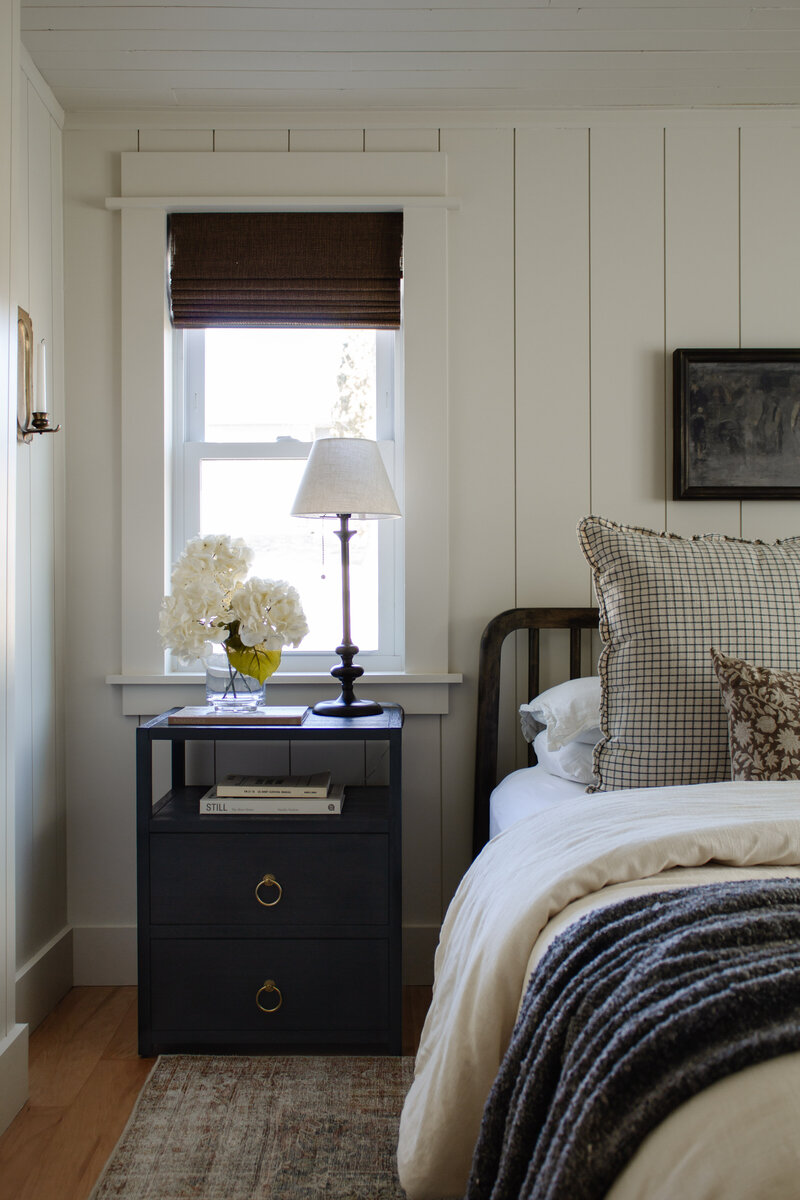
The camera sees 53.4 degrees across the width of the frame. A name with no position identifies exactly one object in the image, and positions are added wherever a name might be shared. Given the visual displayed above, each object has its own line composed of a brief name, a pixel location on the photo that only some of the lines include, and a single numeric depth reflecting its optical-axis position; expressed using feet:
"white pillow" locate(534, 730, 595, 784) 6.03
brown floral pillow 4.75
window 7.86
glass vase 6.47
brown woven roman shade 7.51
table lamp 6.58
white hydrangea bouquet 6.14
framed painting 7.37
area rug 4.65
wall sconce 6.45
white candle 6.39
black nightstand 6.02
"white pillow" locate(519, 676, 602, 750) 6.13
